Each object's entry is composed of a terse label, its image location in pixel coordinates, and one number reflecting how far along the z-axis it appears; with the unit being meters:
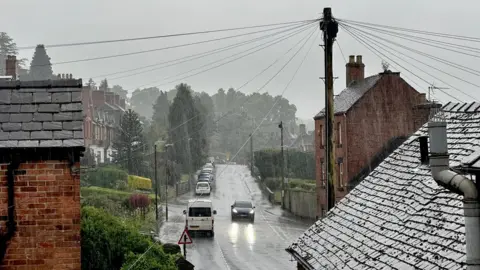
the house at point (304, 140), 108.79
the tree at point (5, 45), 108.78
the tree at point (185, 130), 77.62
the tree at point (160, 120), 81.44
